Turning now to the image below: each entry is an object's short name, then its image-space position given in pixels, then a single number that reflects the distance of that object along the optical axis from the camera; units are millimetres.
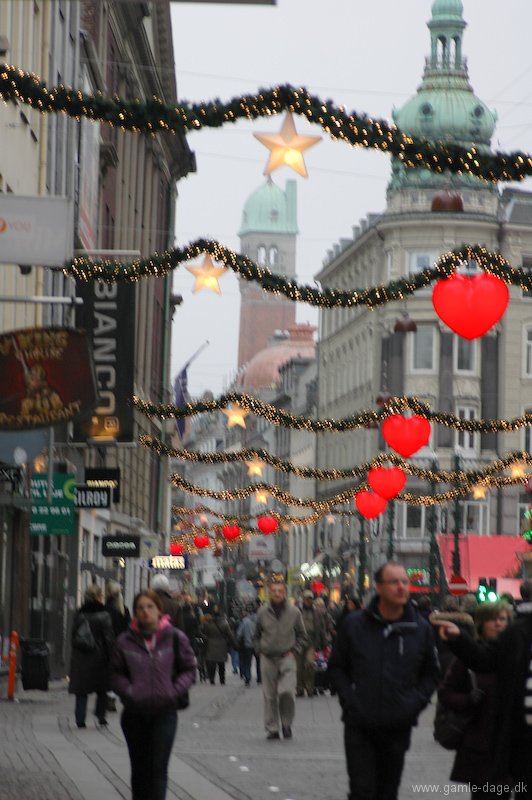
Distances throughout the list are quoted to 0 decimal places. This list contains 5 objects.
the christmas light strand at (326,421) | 35500
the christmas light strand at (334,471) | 42500
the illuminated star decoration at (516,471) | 55300
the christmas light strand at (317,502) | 49781
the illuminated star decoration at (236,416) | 49972
